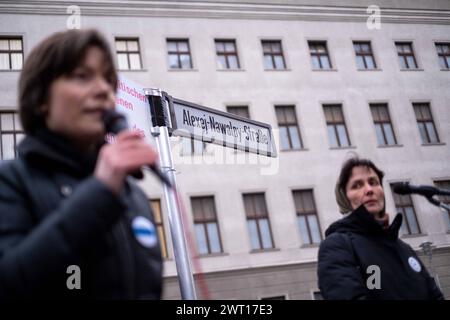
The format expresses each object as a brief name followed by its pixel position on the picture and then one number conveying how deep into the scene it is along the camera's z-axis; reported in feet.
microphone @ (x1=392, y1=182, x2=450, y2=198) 8.09
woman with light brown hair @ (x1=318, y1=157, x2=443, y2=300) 7.55
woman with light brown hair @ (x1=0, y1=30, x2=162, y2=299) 3.28
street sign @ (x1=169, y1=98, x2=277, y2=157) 12.43
